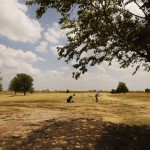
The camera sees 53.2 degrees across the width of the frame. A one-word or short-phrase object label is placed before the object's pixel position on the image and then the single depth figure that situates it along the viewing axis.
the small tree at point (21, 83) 55.56
